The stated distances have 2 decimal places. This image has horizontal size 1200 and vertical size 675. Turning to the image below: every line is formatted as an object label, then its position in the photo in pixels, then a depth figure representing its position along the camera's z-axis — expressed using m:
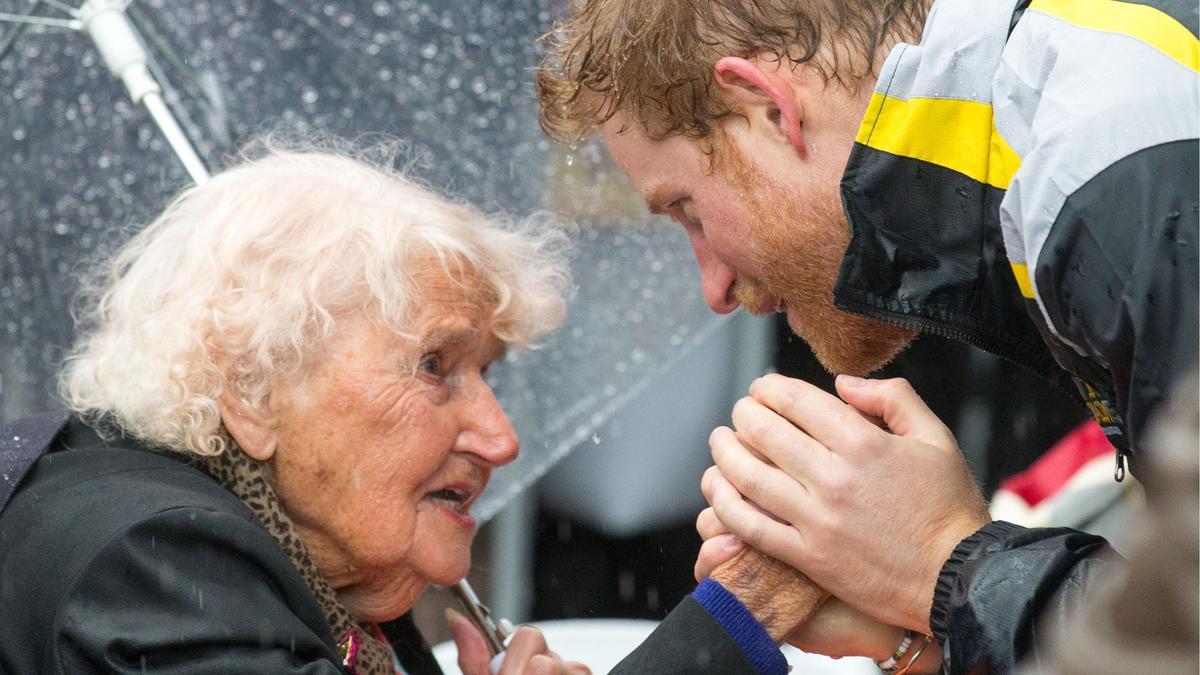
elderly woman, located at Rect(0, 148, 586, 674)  2.15
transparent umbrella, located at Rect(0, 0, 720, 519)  3.09
